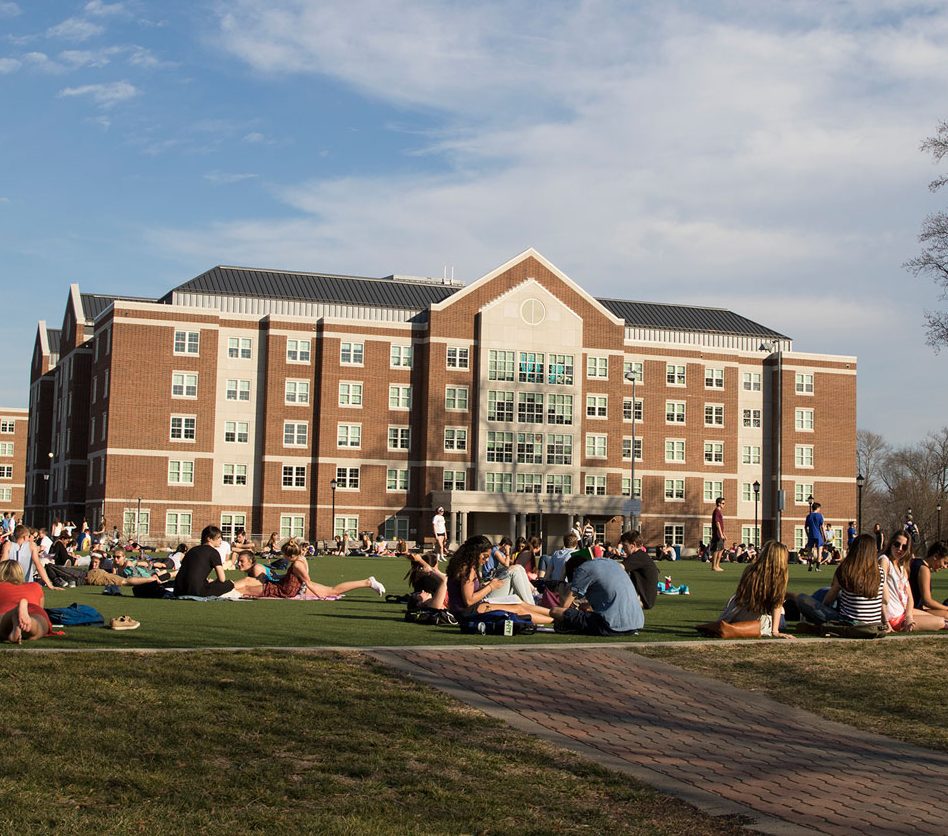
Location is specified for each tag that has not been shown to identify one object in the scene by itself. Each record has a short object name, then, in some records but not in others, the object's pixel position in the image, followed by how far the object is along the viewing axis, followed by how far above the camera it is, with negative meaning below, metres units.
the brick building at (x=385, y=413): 73.62 +5.70
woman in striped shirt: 15.69 -0.92
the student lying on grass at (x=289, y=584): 21.59 -1.51
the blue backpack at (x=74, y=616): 15.38 -1.54
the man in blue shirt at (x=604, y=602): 15.17 -1.19
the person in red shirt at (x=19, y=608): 13.15 -1.27
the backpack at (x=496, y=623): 15.12 -1.49
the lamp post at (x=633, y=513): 77.31 -0.33
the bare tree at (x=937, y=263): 40.85 +8.68
